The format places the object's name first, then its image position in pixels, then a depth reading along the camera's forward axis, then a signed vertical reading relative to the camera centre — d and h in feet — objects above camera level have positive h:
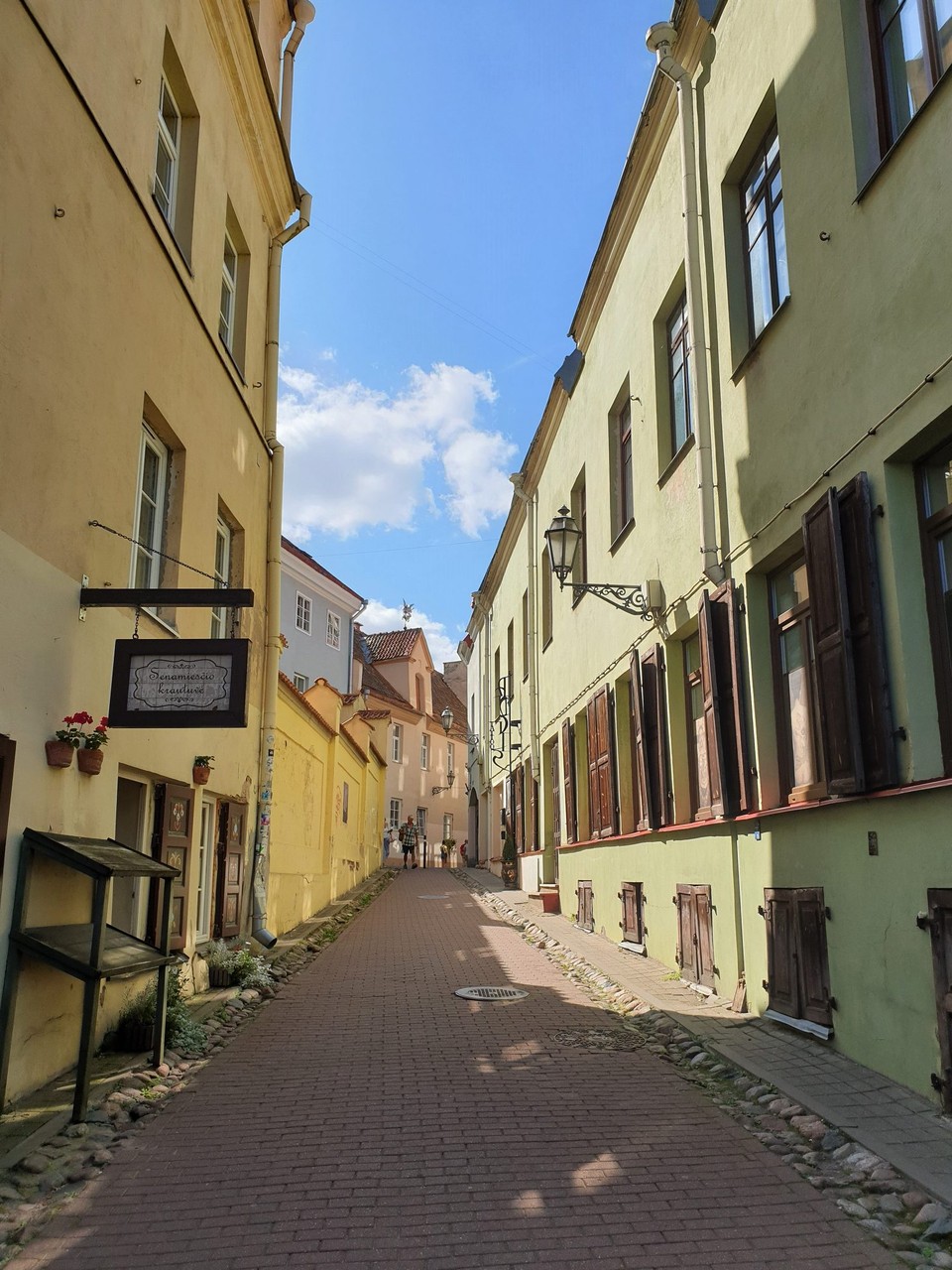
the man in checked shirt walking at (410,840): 119.75 +3.12
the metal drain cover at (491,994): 29.50 -3.67
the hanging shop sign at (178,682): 19.48 +3.52
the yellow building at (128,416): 17.62 +10.30
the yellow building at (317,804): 42.96 +3.51
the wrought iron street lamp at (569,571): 33.55 +9.91
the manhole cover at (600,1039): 22.97 -3.93
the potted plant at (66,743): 18.33 +2.27
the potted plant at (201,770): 28.30 +2.70
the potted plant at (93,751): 19.44 +2.22
